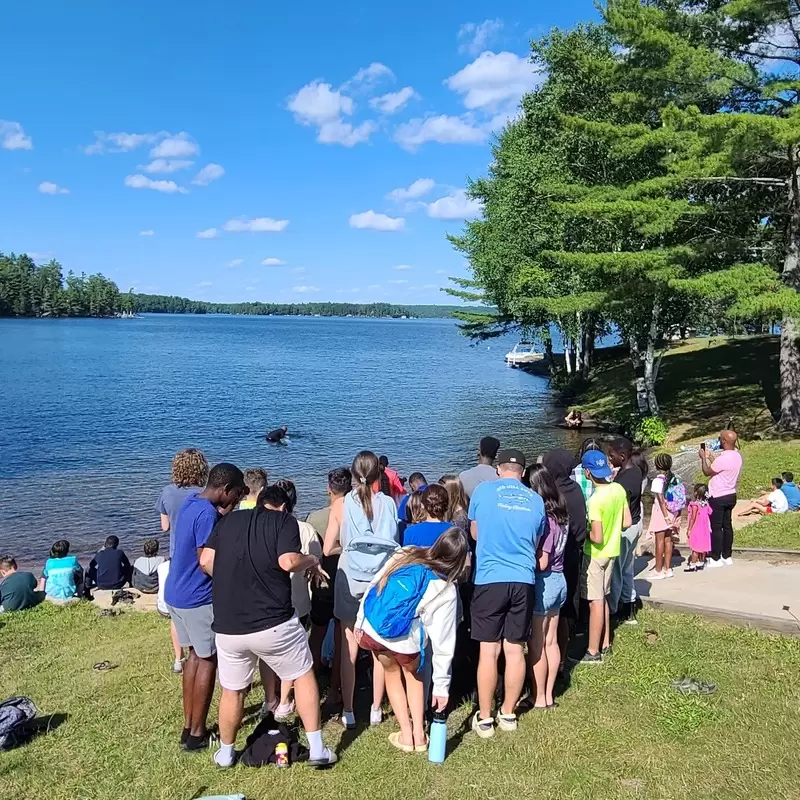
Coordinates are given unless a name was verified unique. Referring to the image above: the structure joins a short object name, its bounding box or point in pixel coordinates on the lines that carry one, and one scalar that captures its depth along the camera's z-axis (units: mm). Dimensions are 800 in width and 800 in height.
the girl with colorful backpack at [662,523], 8680
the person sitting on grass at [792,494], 12000
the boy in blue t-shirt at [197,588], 4805
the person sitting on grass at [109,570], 10555
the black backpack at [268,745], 4707
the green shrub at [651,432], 21266
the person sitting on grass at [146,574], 10477
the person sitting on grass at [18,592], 9594
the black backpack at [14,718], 5094
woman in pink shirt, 8406
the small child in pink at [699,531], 8805
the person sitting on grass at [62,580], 10016
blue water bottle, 4680
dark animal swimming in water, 27172
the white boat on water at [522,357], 59625
